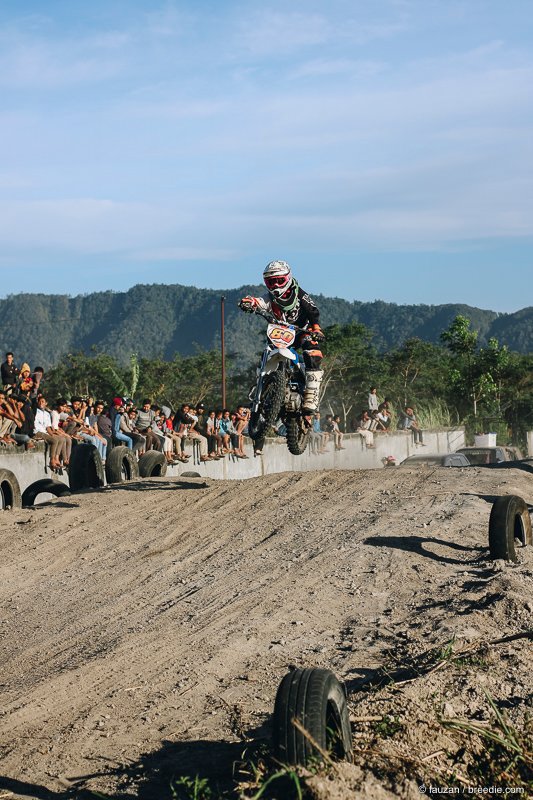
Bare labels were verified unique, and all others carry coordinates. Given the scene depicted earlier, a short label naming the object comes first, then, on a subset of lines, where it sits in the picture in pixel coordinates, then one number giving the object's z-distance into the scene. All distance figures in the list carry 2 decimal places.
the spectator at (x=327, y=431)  26.81
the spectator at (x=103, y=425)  19.78
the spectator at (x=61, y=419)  18.30
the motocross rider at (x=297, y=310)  10.86
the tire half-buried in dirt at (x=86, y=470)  16.41
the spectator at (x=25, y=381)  17.44
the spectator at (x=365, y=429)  28.08
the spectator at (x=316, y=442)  26.48
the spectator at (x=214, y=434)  22.59
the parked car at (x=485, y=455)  23.61
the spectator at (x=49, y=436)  17.83
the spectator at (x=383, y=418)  28.31
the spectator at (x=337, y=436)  26.93
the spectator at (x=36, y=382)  17.66
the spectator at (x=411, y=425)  33.38
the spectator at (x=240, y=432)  22.94
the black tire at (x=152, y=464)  17.42
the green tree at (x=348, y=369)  51.25
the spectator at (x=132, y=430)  19.48
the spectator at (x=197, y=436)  21.71
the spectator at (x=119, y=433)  19.38
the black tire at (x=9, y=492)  14.91
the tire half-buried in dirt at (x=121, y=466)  16.25
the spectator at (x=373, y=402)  27.41
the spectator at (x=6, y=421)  17.42
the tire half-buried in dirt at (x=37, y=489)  15.46
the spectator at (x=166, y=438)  21.02
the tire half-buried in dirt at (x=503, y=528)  9.43
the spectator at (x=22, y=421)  17.61
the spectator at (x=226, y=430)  22.73
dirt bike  10.66
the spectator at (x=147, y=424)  19.86
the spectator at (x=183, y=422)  21.42
